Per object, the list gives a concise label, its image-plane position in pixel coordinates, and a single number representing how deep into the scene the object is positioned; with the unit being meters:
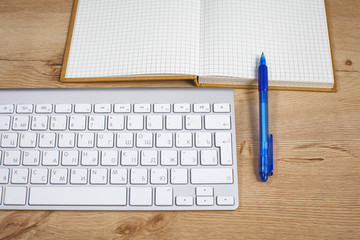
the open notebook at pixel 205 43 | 0.52
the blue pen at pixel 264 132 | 0.48
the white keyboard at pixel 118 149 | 0.47
